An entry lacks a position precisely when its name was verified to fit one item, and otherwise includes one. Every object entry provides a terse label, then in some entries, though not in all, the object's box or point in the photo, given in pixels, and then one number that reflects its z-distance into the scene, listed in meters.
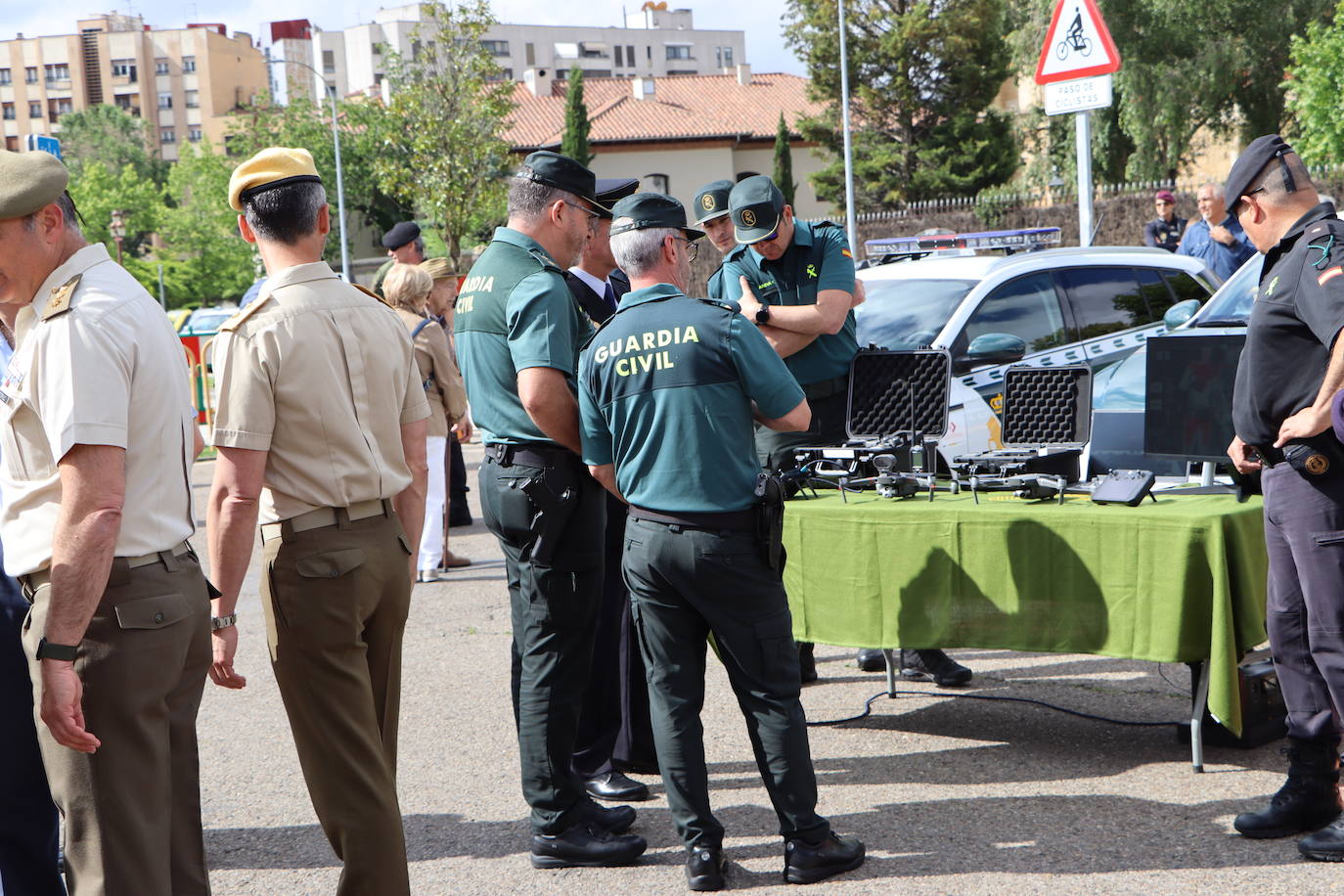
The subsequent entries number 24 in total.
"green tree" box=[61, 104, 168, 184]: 100.31
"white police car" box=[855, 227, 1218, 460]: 7.80
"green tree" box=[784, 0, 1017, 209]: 45.84
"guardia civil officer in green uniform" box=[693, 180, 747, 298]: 5.89
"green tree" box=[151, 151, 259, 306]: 62.22
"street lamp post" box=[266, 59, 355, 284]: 47.11
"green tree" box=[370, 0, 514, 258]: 35.97
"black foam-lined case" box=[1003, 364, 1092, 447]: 5.27
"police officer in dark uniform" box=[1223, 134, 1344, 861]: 3.95
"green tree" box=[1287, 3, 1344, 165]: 25.36
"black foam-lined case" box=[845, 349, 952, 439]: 5.52
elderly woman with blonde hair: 8.48
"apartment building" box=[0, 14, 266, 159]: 119.62
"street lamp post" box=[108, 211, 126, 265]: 40.21
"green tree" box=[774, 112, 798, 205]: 53.81
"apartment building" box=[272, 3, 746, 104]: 108.06
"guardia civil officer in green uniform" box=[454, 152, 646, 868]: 4.23
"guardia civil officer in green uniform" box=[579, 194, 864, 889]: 3.87
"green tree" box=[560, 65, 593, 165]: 53.28
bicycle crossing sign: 9.95
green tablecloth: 4.47
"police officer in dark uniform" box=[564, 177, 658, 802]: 4.81
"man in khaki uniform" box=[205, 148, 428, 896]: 3.29
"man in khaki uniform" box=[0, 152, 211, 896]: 2.76
